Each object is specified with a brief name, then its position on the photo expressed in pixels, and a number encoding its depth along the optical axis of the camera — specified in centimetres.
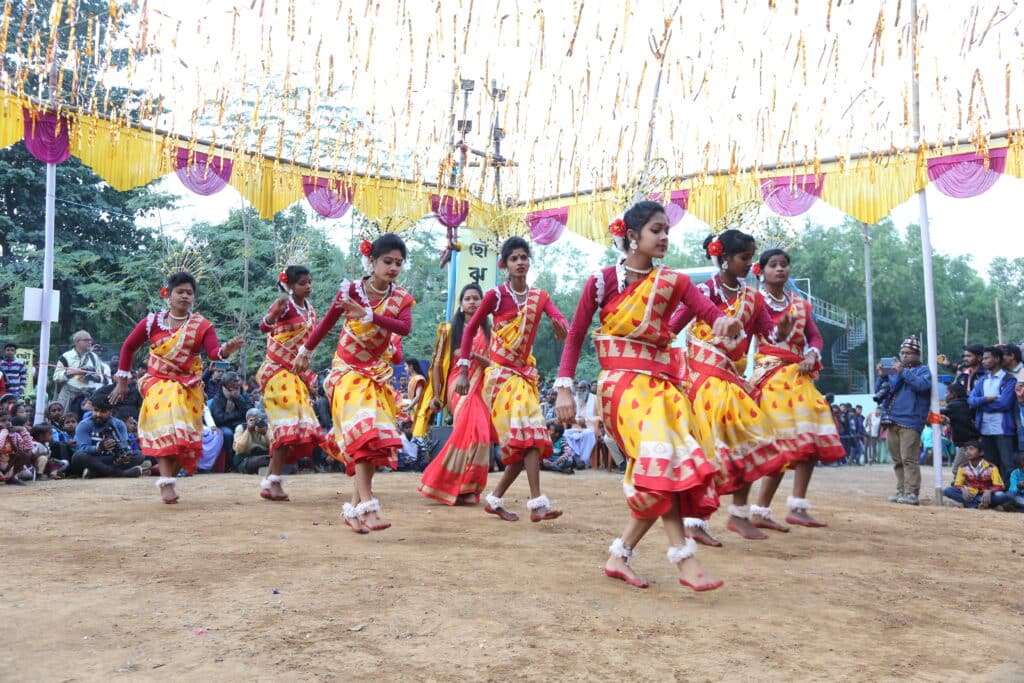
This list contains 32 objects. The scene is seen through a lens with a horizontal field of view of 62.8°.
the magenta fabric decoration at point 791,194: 1066
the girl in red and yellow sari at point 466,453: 643
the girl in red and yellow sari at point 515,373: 578
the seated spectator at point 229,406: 1113
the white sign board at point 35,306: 1048
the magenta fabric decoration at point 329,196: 1229
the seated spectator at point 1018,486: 800
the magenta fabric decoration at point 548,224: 1367
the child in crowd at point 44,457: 901
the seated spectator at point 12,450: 844
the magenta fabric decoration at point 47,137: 959
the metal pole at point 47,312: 1021
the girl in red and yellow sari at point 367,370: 519
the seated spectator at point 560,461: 1243
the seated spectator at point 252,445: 1048
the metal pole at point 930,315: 805
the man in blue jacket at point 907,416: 843
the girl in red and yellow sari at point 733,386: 523
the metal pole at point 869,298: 2837
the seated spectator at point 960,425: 870
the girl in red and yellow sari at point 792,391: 568
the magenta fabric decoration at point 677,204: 1186
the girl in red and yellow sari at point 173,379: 644
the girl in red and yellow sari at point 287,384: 677
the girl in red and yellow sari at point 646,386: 371
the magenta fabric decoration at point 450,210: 1325
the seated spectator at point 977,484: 808
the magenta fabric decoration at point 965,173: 910
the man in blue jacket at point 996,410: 838
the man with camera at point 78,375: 1097
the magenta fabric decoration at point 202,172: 1101
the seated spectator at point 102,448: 945
